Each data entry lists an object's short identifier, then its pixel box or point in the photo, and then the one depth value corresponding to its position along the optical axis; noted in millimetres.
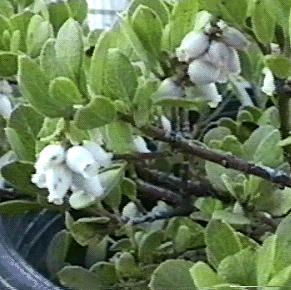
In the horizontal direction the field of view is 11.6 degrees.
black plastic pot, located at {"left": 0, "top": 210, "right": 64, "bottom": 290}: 304
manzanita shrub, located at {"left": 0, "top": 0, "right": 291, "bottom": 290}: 271
